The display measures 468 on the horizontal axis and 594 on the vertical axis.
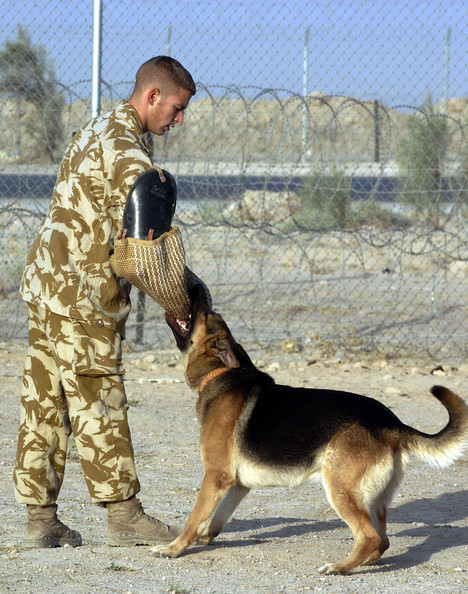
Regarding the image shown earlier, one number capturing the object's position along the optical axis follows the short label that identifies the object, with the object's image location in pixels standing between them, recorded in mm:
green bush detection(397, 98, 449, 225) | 30780
